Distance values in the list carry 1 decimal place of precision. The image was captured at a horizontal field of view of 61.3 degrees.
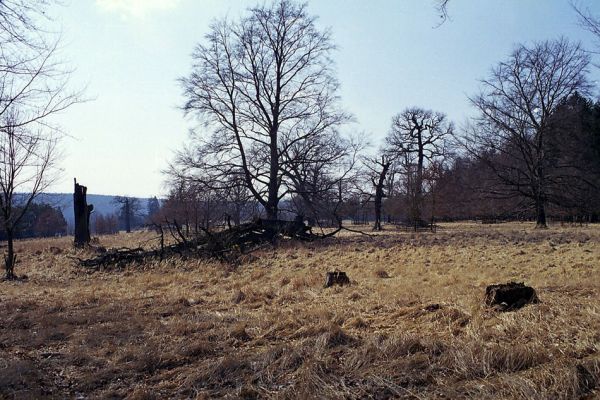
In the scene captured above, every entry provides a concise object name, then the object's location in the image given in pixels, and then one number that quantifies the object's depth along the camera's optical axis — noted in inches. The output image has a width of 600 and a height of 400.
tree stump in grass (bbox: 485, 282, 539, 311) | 225.8
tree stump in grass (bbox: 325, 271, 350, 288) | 365.4
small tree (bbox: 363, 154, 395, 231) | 1478.5
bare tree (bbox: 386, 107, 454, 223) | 1761.3
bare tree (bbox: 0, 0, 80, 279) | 589.6
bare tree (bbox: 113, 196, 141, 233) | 3152.1
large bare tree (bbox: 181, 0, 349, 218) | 1021.8
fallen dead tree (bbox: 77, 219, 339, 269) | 668.7
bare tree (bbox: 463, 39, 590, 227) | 1155.3
